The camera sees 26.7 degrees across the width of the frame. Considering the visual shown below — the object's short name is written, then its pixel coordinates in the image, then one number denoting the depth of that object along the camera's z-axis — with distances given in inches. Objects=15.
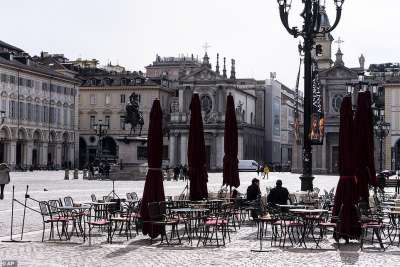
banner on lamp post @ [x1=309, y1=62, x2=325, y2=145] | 1048.2
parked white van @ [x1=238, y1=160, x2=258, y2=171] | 4028.1
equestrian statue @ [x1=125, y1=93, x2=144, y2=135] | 2418.8
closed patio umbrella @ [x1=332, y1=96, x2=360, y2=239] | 736.3
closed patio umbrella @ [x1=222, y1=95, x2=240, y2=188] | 1082.7
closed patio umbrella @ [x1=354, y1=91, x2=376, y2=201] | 861.8
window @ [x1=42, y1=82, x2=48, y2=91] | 3796.8
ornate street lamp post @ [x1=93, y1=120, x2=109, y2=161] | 3794.3
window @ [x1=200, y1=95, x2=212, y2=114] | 4481.8
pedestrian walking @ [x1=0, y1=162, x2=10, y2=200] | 1370.8
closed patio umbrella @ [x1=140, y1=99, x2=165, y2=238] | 771.4
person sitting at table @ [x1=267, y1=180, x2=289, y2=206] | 869.2
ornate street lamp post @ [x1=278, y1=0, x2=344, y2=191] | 1025.5
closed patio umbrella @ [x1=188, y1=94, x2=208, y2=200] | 956.0
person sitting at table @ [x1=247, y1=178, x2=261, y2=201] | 959.6
